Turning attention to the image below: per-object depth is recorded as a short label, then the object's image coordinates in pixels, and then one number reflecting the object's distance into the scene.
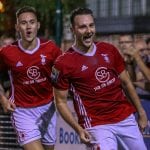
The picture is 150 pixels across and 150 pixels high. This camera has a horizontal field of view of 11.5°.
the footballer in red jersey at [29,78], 9.48
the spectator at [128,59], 10.75
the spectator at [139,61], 9.30
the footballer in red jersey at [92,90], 7.98
